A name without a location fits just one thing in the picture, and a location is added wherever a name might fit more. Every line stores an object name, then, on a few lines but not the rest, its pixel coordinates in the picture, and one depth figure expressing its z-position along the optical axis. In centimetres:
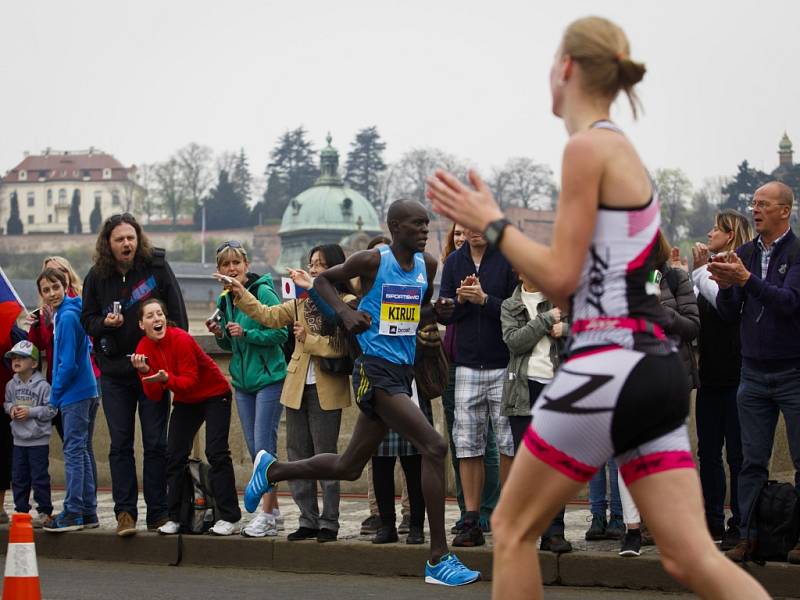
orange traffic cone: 615
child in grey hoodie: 1068
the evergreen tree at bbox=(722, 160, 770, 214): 11225
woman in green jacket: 1016
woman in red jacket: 986
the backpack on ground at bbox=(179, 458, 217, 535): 990
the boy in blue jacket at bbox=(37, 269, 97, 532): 1034
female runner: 410
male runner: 784
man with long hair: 1011
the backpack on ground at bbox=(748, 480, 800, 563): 798
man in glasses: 813
